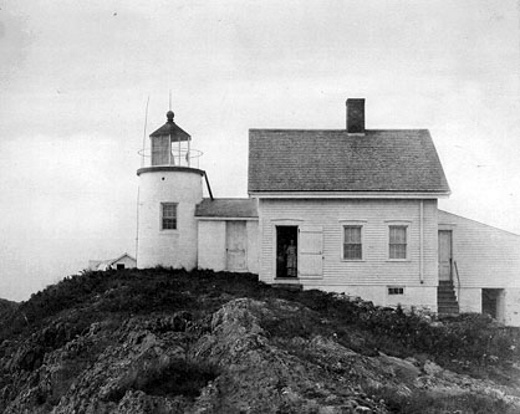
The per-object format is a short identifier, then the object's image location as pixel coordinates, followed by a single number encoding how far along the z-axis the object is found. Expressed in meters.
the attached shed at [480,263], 24.95
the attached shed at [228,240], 26.31
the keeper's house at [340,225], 23.34
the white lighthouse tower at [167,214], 26.39
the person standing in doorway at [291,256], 24.78
